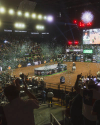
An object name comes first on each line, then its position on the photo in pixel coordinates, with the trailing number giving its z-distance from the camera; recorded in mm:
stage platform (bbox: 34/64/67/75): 19094
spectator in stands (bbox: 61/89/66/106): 9270
